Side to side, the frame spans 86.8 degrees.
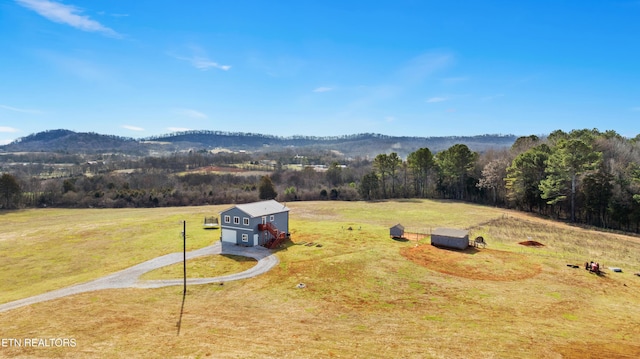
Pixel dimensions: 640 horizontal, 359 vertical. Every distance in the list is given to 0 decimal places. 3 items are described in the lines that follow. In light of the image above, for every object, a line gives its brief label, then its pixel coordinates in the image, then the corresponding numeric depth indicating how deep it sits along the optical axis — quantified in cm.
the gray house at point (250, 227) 4459
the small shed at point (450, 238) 4322
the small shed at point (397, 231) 4841
